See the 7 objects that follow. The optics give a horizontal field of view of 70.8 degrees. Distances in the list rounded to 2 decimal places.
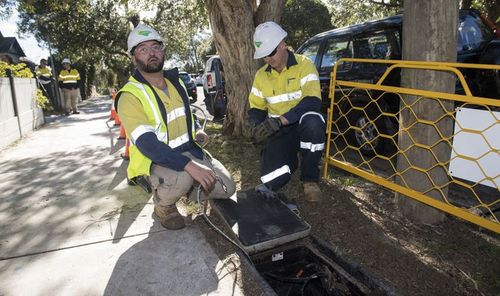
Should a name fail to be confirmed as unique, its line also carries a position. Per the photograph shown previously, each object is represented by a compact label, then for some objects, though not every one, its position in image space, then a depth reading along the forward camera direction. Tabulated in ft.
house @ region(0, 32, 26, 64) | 103.50
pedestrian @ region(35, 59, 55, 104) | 39.11
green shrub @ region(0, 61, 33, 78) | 23.72
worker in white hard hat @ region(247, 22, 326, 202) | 10.89
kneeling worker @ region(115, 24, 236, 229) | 8.88
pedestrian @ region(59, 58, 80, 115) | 36.29
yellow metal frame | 7.93
